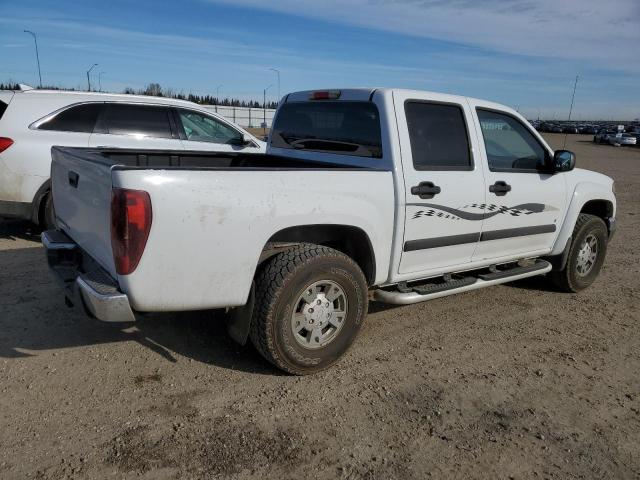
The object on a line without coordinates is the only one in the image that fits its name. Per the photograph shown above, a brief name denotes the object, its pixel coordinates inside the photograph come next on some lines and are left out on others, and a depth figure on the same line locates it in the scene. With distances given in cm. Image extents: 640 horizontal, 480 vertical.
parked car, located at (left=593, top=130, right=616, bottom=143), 5062
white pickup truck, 297
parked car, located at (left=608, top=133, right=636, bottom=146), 4816
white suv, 626
